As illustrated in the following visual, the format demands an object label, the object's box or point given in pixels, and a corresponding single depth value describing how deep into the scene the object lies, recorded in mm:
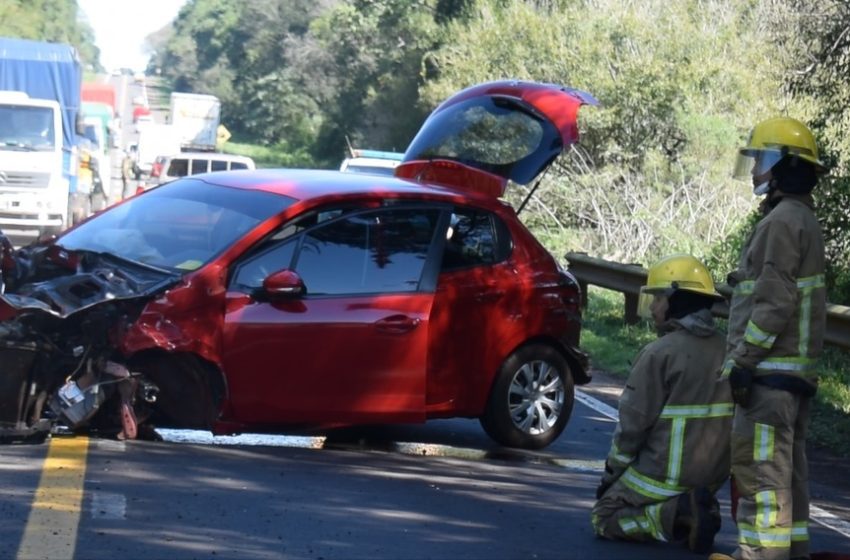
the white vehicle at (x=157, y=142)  54094
